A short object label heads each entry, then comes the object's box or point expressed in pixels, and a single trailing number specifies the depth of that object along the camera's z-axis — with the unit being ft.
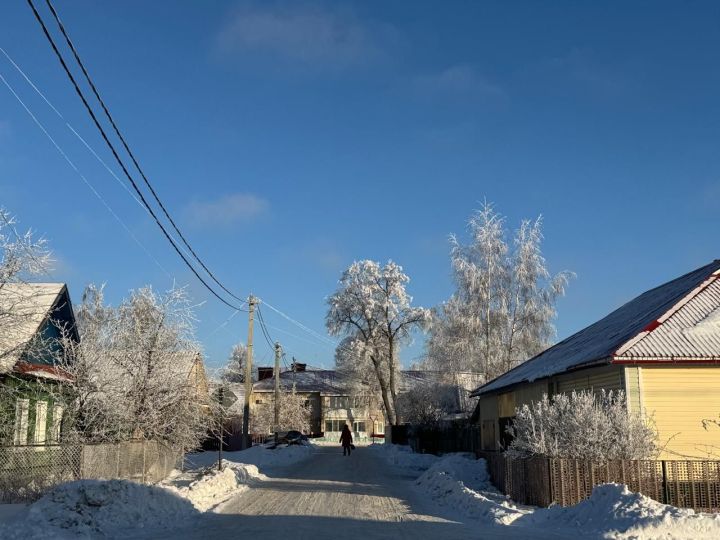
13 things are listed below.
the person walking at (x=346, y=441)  147.23
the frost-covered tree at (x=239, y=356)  352.53
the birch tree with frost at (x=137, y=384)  65.77
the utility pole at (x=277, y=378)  184.44
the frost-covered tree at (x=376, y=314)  186.39
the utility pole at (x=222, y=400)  81.19
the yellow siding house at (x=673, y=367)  61.41
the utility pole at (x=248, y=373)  123.03
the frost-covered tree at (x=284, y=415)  277.50
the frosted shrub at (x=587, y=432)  53.78
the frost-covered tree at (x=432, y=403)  150.92
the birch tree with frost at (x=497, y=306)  142.00
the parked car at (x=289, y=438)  186.91
